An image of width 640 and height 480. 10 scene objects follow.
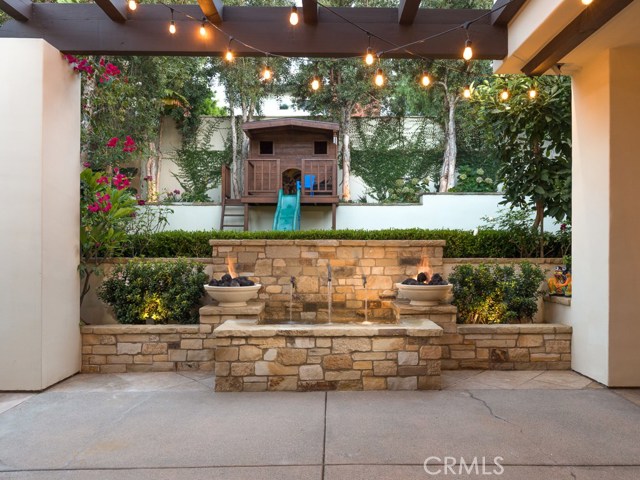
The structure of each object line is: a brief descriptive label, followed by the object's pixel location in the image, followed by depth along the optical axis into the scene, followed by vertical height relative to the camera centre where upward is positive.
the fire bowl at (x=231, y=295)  4.74 -0.58
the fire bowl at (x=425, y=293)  4.72 -0.54
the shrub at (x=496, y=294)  5.21 -0.60
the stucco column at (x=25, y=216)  4.11 +0.22
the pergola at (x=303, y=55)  4.12 +1.35
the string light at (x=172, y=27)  4.31 +2.13
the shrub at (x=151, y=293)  5.11 -0.62
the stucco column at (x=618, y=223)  4.21 +0.22
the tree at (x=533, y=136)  5.70 +1.50
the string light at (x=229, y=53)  4.57 +1.99
